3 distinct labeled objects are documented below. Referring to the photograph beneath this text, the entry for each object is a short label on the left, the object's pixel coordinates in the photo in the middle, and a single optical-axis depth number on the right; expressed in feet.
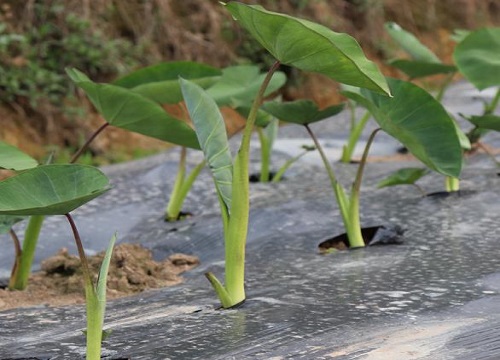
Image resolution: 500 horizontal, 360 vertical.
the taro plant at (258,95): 7.71
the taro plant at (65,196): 7.49
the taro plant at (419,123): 8.65
